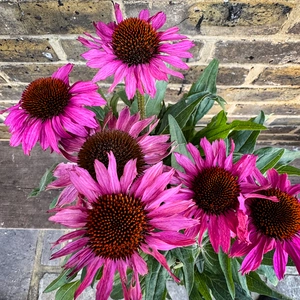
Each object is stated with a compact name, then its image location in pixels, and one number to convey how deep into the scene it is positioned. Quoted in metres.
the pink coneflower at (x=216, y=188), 0.38
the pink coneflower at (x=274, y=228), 0.39
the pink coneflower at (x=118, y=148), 0.39
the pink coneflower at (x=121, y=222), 0.35
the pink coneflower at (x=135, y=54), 0.41
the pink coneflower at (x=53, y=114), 0.40
